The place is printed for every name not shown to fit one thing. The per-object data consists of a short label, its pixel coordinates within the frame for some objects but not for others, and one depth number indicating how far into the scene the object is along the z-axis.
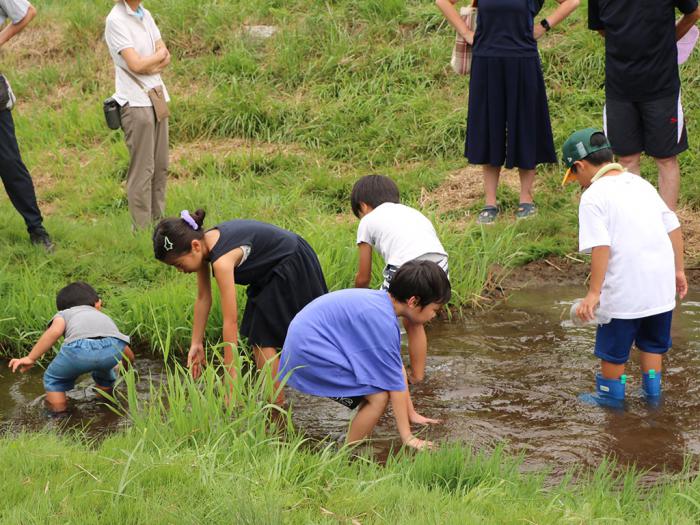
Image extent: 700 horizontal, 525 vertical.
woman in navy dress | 14.97
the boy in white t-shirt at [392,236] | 10.48
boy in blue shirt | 8.55
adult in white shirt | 14.02
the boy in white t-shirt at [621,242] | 9.26
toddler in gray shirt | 10.41
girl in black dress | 9.48
